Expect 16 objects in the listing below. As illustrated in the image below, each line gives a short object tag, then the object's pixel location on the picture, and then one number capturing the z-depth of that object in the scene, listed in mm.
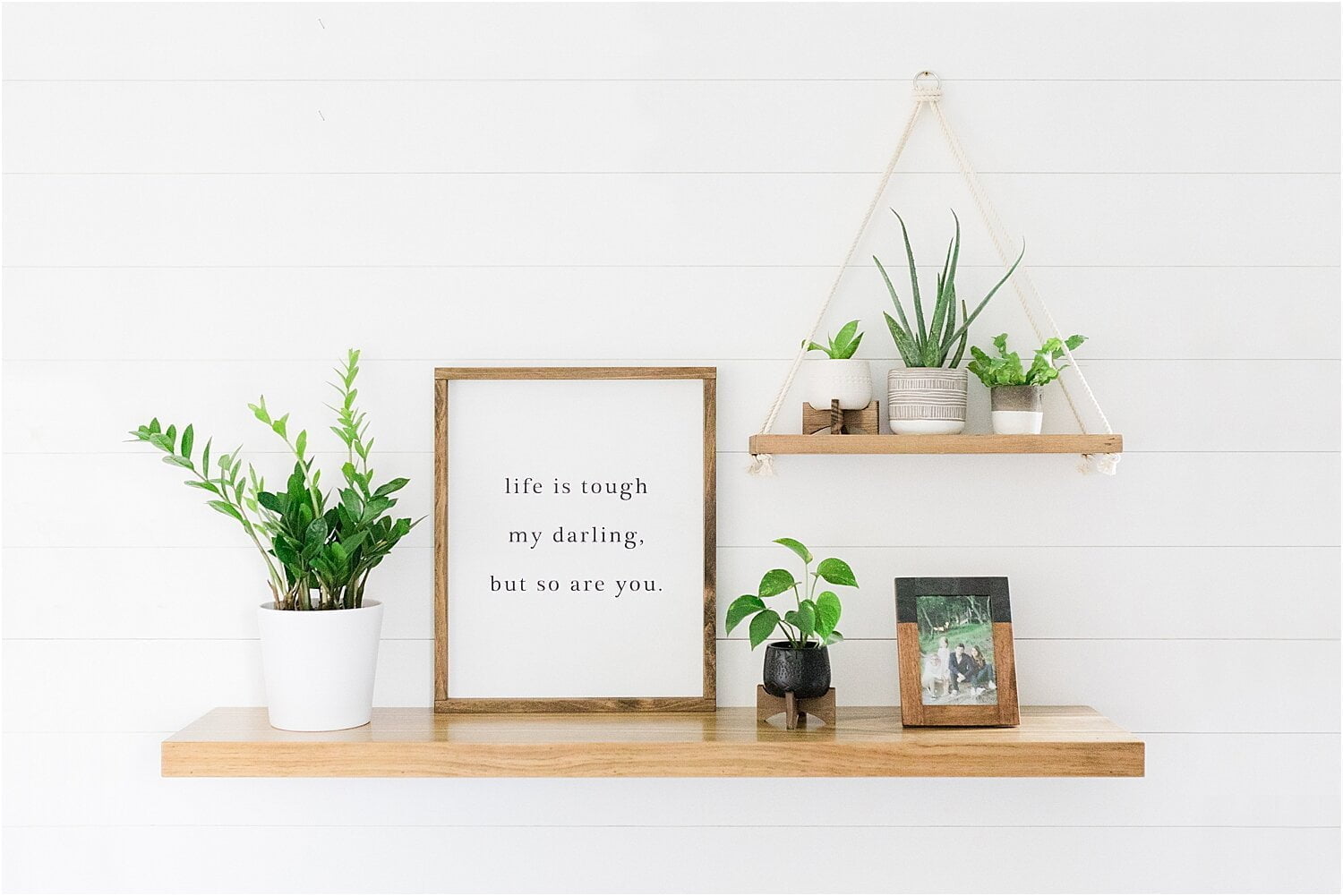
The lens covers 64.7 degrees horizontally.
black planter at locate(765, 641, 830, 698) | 1198
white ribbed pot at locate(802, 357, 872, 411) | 1228
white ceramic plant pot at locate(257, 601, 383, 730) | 1162
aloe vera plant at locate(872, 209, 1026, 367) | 1227
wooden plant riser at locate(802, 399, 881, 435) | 1237
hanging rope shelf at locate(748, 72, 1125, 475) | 1197
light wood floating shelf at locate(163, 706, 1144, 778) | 1135
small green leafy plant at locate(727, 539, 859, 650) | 1179
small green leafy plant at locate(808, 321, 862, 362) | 1228
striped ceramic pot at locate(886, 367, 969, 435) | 1215
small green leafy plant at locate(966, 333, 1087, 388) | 1210
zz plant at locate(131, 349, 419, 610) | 1162
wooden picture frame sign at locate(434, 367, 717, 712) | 1293
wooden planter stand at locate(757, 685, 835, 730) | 1201
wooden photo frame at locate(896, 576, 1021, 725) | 1211
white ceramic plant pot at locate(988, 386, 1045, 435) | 1225
